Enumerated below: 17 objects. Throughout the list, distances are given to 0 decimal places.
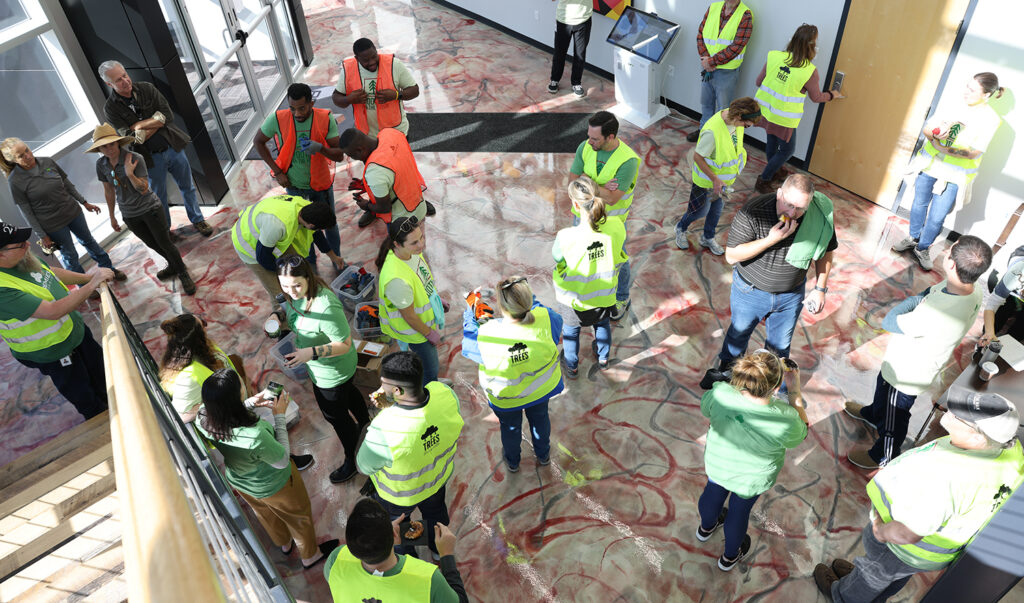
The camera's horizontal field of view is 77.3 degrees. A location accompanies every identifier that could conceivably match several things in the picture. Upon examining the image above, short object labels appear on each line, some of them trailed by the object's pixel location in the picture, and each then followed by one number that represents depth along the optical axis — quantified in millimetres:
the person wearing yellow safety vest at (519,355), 3398
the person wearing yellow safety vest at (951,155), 5023
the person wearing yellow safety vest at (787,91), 5899
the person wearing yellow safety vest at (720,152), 5023
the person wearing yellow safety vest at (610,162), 4684
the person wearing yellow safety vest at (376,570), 2342
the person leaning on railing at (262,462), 2996
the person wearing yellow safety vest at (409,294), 3840
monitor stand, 7766
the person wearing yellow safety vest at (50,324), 3719
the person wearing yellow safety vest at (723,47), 6691
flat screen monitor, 7605
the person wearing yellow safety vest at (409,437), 2941
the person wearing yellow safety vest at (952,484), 2656
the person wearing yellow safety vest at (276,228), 4523
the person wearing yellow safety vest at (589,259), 4078
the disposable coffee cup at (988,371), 3676
